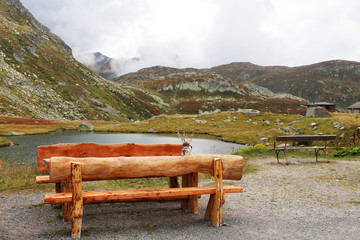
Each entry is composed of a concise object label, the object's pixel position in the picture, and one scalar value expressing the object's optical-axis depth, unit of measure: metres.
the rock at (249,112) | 73.01
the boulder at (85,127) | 63.05
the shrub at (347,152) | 19.44
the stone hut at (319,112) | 52.17
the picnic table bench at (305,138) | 15.91
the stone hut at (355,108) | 85.06
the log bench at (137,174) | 5.47
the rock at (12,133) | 46.57
